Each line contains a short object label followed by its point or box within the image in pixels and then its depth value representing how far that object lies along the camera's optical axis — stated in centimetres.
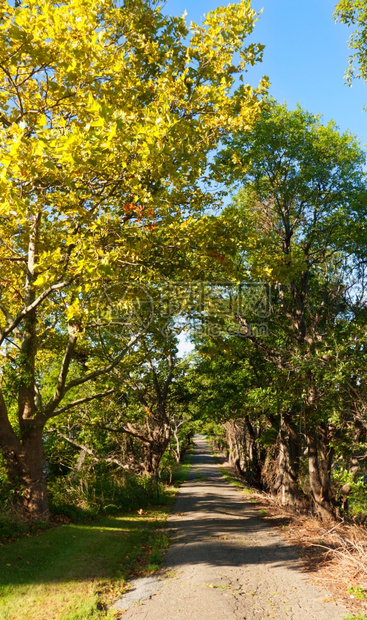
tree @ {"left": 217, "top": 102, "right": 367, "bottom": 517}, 1376
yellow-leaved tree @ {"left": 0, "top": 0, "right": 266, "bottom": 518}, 606
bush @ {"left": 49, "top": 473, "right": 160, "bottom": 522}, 1291
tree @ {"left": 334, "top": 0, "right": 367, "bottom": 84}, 842
